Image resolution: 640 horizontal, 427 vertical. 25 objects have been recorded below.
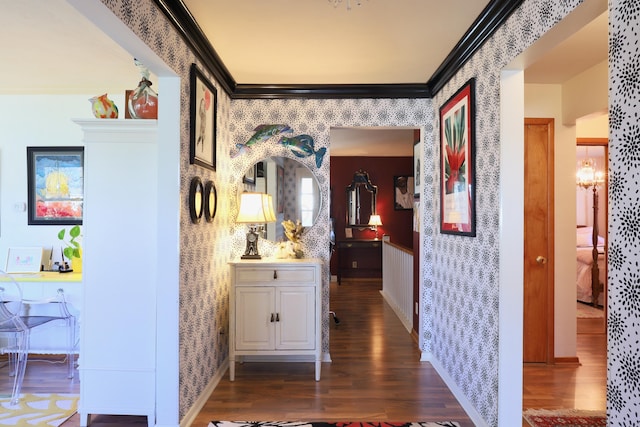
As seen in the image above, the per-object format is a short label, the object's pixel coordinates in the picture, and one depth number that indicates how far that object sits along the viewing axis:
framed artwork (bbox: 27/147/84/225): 3.77
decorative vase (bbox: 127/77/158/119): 2.55
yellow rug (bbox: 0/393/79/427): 2.51
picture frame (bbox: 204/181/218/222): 2.83
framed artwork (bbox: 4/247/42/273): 3.62
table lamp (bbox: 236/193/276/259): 3.33
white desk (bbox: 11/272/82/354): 3.32
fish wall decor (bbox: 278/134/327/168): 3.68
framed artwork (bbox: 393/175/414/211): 7.99
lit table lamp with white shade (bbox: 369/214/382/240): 7.80
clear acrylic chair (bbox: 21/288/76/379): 3.27
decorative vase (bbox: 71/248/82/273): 3.55
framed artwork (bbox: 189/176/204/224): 2.52
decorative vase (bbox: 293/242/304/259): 3.53
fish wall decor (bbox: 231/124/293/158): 3.66
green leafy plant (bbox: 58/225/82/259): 3.52
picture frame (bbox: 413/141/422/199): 3.82
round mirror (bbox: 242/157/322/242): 3.71
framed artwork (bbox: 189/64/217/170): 2.54
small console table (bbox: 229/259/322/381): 3.20
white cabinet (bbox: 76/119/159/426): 2.43
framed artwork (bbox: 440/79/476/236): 2.62
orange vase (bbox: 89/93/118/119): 2.59
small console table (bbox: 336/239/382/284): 7.79
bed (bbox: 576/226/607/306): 5.52
